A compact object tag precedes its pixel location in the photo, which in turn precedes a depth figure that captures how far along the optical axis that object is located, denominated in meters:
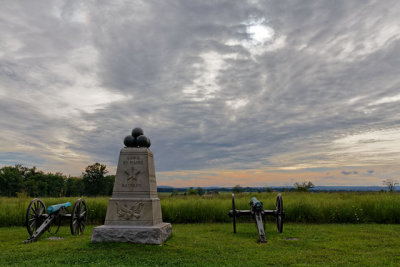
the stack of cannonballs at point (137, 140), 8.72
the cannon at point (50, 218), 9.33
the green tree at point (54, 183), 55.61
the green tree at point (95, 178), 47.85
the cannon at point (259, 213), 9.54
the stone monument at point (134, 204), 7.75
